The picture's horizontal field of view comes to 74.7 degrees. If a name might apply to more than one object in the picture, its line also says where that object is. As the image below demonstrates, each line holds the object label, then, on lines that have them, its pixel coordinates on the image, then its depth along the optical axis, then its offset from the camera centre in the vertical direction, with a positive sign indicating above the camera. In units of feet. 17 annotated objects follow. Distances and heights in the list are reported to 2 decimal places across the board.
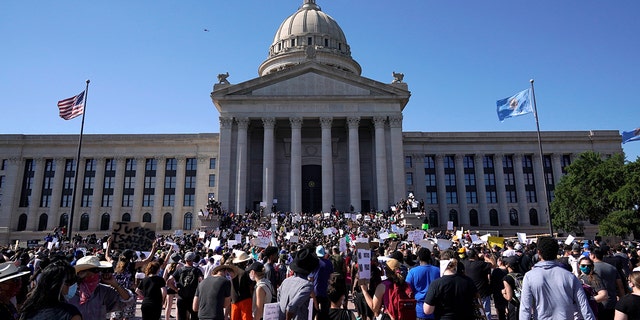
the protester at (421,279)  25.17 -3.30
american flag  105.29 +30.65
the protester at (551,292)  19.31 -3.21
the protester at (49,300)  13.48 -2.31
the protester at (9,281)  14.49 -1.80
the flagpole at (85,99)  103.00 +31.97
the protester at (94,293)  20.49 -3.26
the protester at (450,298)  21.95 -3.82
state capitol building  161.79 +27.26
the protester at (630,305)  19.07 -3.78
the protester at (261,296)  22.89 -3.77
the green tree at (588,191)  142.51 +10.93
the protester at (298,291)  20.27 -3.17
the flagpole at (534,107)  106.73 +29.23
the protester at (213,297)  25.13 -4.25
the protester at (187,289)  30.99 -4.52
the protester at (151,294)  28.27 -4.45
